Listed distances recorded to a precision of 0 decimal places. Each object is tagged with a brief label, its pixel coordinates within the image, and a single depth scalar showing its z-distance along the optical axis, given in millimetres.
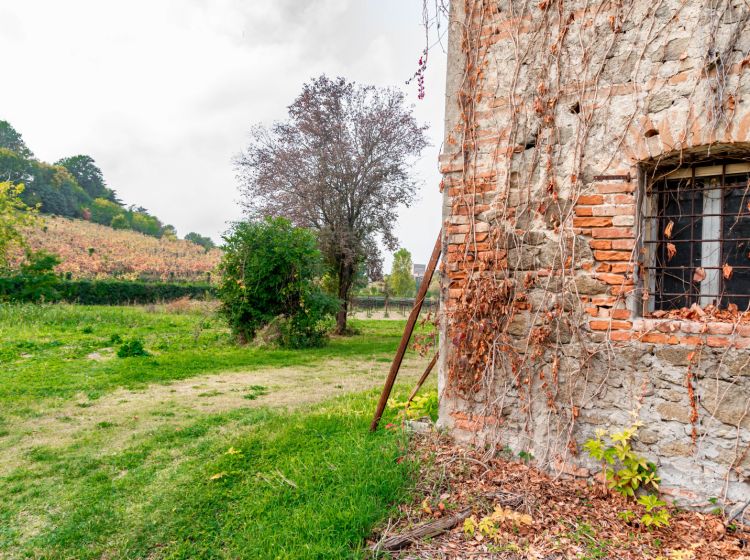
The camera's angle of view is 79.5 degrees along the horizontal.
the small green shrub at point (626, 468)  2967
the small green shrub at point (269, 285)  11219
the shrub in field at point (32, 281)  15453
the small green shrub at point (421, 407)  4379
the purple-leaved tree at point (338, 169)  14125
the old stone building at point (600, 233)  2936
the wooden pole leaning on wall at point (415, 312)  3954
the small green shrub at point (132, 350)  8917
